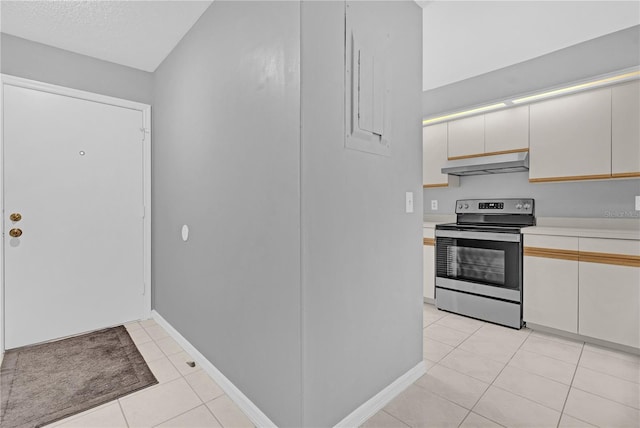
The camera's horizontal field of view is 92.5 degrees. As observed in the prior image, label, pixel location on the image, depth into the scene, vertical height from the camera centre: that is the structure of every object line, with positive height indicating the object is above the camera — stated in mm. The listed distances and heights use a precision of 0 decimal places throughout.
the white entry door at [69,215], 2477 -25
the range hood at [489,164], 2994 +502
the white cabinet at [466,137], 3348 +855
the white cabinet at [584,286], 2289 -594
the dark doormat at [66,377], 1752 -1115
